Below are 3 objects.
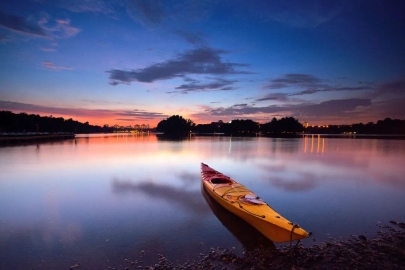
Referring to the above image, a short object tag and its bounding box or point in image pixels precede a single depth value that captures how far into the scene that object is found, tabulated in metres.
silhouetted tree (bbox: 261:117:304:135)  177.88
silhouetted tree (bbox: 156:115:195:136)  183.50
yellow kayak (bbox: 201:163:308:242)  6.33
